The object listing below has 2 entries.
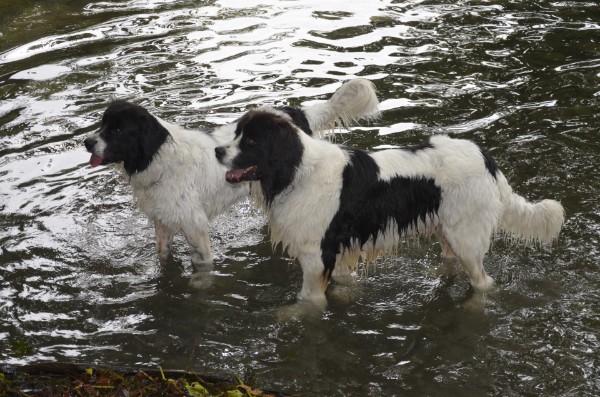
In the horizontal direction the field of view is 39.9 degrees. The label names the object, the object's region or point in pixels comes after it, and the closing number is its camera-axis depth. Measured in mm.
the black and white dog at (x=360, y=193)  5488
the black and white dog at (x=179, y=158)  5957
